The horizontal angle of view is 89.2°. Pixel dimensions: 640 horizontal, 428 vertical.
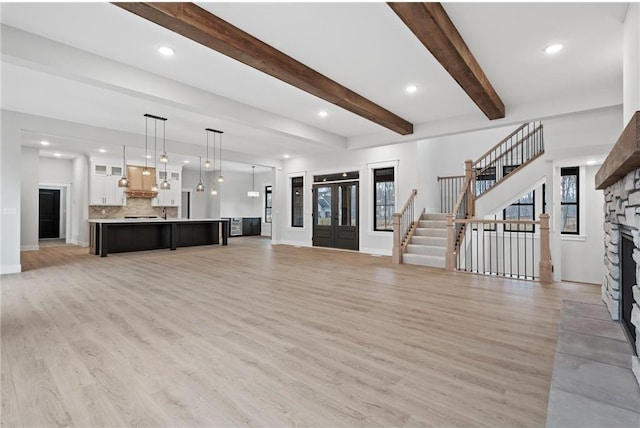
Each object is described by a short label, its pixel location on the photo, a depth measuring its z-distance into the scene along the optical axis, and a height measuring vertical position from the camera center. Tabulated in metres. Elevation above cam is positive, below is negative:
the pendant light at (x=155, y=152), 6.77 +1.69
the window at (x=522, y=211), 8.60 +0.07
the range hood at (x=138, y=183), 10.66 +1.02
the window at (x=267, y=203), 14.60 +0.47
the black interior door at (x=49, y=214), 11.73 -0.03
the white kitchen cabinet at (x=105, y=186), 9.96 +0.86
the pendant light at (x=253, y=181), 14.56 +1.48
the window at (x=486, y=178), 8.83 +0.97
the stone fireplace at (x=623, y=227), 1.72 -0.10
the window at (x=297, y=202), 10.62 +0.38
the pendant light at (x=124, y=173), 7.07 +1.26
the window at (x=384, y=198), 8.46 +0.40
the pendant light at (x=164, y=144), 7.15 +1.69
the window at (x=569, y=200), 7.67 +0.32
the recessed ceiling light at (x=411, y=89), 4.62 +1.81
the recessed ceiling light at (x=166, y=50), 3.53 +1.80
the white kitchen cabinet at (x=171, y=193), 11.51 +0.74
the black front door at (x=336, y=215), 9.20 -0.05
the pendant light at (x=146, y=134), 6.24 +1.78
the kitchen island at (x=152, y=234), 8.11 -0.59
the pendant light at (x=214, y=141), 7.08 +1.81
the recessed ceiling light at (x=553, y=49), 3.49 +1.81
